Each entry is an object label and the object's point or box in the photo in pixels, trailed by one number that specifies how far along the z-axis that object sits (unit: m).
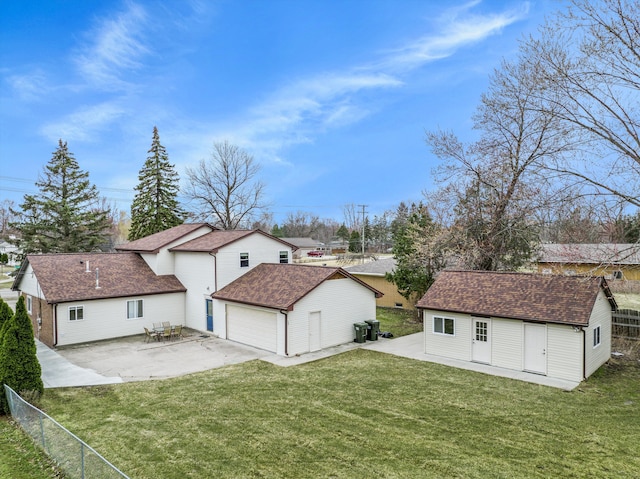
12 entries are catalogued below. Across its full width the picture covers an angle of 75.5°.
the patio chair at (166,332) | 20.09
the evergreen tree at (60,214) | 37.53
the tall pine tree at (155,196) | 41.16
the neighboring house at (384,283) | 28.83
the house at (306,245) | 92.12
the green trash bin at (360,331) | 19.64
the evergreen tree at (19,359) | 11.14
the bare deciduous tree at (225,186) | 41.00
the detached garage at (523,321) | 14.07
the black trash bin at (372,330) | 20.16
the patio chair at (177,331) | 20.38
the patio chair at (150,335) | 19.77
